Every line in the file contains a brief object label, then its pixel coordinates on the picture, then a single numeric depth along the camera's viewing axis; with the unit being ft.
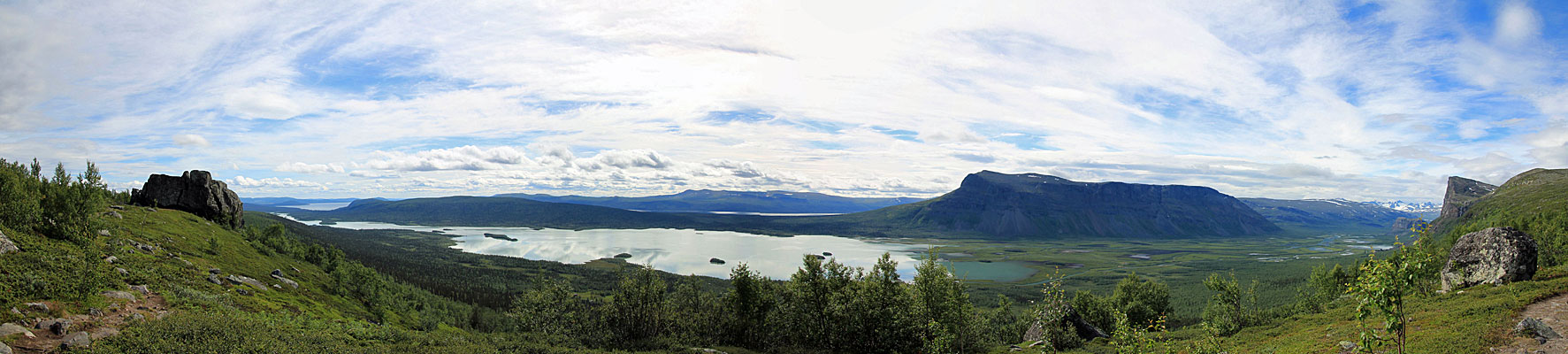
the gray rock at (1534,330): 61.51
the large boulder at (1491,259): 104.37
